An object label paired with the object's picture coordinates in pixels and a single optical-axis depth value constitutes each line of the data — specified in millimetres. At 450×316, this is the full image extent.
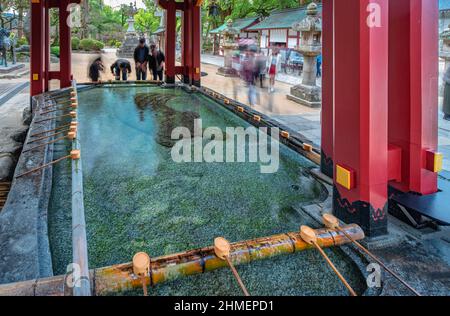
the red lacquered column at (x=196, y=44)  9961
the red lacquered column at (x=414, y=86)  2428
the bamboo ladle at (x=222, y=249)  1956
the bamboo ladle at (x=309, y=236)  2122
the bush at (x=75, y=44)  30938
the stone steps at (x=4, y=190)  3625
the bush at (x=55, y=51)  26047
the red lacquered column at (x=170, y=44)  10062
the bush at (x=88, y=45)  31006
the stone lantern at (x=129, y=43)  29047
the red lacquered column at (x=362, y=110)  2146
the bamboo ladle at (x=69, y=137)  3961
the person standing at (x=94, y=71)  10992
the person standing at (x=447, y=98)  8383
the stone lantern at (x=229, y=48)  18438
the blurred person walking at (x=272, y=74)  12719
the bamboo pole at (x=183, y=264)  1648
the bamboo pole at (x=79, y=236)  1658
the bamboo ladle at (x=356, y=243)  1800
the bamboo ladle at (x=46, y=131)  4629
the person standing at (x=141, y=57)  10727
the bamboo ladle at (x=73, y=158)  3229
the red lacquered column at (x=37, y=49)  7840
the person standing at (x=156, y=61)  10781
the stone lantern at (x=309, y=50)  10898
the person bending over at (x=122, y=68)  11266
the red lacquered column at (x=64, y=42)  8539
